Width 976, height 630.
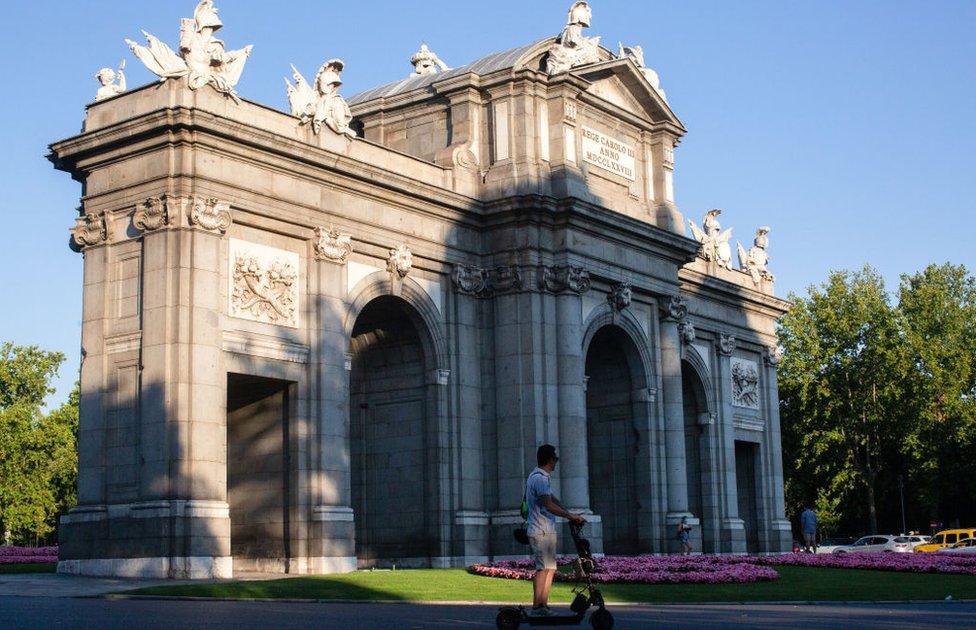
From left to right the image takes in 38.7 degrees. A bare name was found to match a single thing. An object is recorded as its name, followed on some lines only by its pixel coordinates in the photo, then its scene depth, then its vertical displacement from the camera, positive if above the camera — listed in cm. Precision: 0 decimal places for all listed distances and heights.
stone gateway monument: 3653 +678
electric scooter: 1733 -97
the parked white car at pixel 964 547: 6507 -109
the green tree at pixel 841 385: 8712 +883
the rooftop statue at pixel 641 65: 5338 +1769
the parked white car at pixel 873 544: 7269 -95
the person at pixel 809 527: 6016 +3
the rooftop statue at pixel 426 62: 5409 +1823
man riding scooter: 1808 +13
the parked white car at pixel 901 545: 7169 -98
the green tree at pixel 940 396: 8650 +808
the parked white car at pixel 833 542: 8149 -97
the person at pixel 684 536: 5040 -21
